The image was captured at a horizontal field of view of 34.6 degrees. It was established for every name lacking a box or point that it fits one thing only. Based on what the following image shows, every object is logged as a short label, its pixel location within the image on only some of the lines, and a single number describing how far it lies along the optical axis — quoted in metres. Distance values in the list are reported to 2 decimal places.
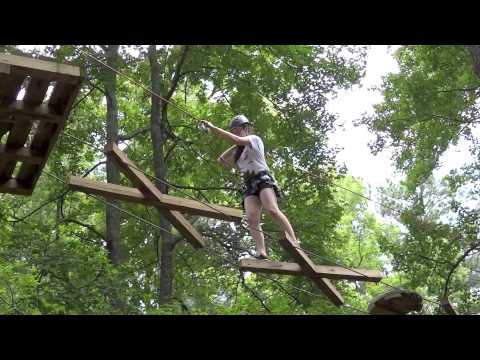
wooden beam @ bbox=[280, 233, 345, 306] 6.67
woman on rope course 6.80
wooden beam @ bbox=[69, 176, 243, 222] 6.39
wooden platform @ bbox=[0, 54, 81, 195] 4.90
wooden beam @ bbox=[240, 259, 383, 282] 6.62
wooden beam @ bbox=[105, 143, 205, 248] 6.28
